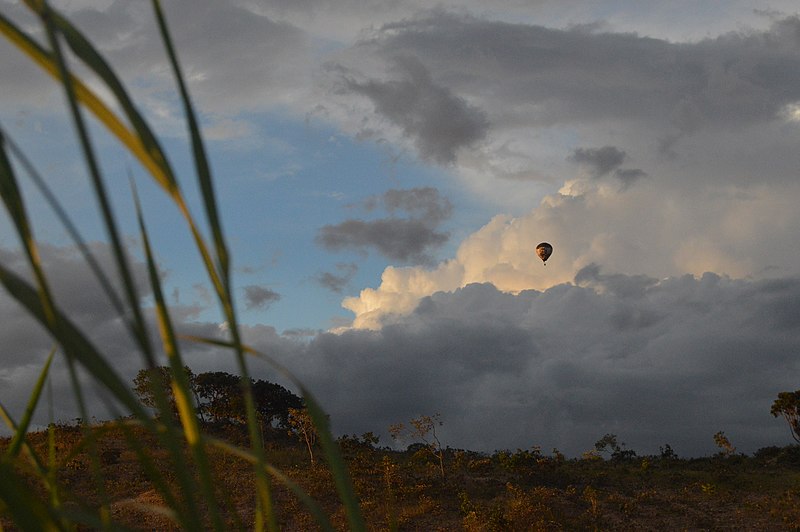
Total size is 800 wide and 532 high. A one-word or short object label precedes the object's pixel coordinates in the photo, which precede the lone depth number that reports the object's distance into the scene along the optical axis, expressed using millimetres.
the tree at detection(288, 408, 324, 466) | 21844
